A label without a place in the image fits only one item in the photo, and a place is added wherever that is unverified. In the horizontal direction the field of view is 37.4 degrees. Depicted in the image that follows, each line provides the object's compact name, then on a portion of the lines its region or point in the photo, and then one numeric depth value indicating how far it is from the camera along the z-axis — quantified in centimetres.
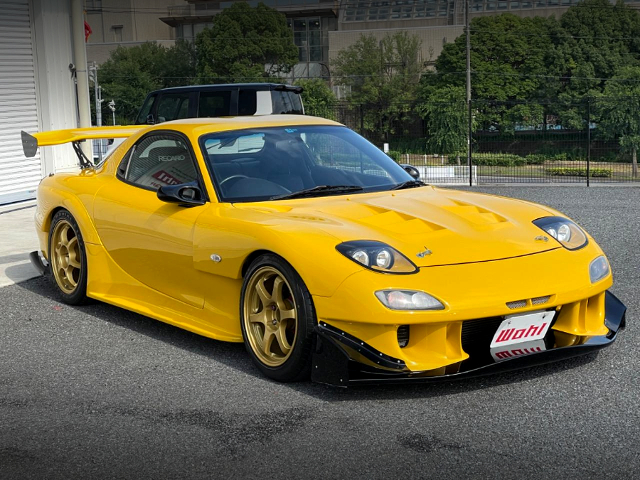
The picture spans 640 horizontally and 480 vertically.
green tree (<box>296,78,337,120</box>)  6825
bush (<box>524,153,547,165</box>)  2283
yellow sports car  441
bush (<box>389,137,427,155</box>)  2214
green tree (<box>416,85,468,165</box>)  2266
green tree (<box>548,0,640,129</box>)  7306
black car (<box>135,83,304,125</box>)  1369
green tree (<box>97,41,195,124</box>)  8075
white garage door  1524
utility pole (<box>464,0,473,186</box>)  2108
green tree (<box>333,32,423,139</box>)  7712
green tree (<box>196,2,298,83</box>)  8556
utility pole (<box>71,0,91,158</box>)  1581
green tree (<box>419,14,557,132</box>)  7338
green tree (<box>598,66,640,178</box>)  2314
